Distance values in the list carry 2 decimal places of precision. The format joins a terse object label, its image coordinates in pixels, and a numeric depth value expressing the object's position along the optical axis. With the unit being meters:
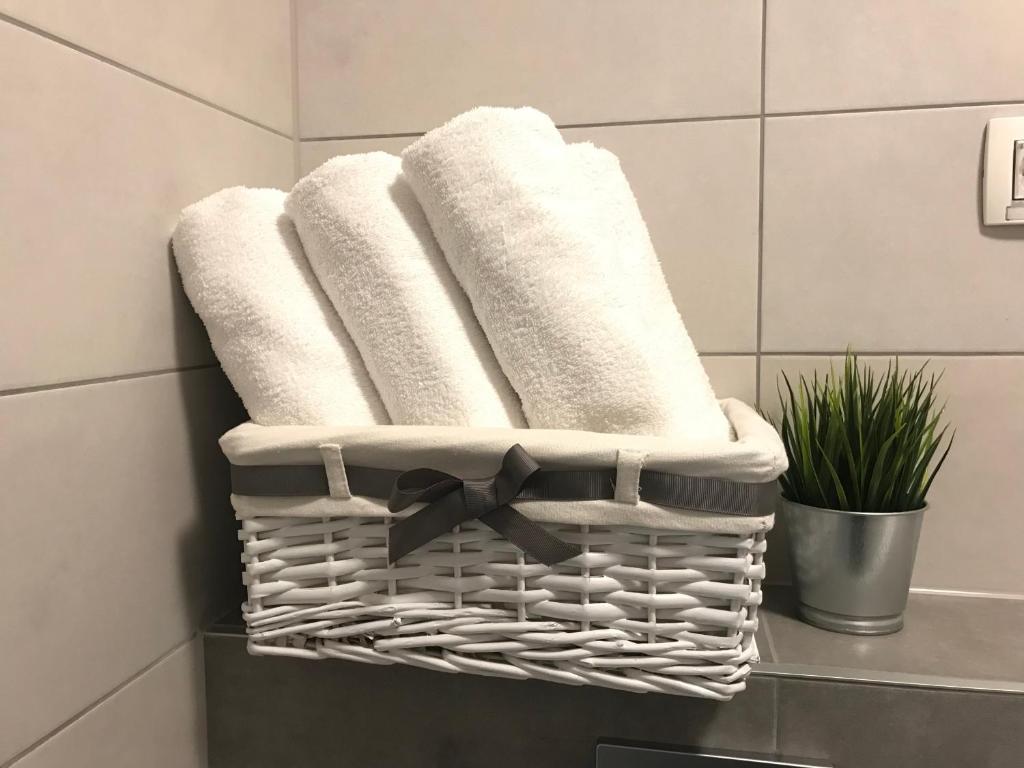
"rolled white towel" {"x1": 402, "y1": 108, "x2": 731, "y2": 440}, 0.57
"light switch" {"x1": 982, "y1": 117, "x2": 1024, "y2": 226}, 0.76
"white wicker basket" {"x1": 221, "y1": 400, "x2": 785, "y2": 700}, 0.54
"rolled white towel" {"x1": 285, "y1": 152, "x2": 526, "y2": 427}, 0.61
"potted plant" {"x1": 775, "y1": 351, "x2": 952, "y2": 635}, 0.68
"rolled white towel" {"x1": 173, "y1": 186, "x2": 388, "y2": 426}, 0.64
